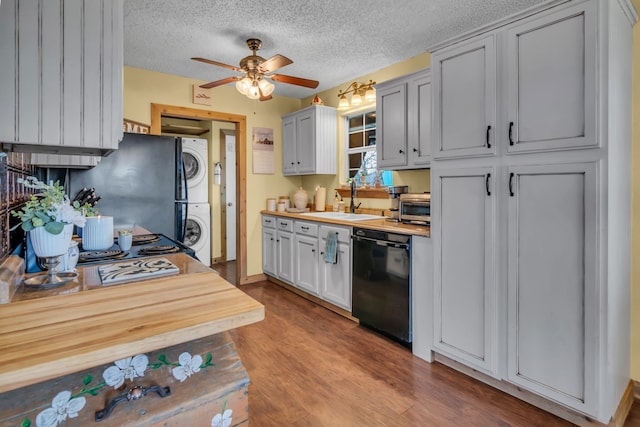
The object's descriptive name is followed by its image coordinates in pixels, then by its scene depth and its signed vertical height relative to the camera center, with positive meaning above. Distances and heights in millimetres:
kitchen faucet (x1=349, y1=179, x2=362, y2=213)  3842 +160
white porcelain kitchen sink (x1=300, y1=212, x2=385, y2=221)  3490 -76
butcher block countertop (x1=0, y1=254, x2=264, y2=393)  634 -264
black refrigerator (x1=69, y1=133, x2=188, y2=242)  2676 +211
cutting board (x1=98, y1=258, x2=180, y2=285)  1171 -231
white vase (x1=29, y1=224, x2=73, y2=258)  1105 -108
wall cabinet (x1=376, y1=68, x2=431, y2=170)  2809 +774
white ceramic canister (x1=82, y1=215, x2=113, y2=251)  1677 -124
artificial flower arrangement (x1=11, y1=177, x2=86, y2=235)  1094 -15
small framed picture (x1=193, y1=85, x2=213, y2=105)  3992 +1363
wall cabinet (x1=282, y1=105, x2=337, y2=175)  4086 +869
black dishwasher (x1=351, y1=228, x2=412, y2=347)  2539 -596
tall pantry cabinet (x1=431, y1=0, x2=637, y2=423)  1640 +49
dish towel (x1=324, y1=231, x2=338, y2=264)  3219 -373
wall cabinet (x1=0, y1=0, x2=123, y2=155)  998 +427
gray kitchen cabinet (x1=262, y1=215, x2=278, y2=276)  4293 -473
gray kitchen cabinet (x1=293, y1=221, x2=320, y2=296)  3527 -518
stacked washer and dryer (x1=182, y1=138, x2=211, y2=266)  5340 +179
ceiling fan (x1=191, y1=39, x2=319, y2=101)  2799 +1106
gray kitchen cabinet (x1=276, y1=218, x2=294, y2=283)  3938 -491
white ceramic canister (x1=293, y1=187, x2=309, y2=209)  4473 +133
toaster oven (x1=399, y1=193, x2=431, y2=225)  2652 +7
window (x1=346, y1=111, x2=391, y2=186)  3805 +695
